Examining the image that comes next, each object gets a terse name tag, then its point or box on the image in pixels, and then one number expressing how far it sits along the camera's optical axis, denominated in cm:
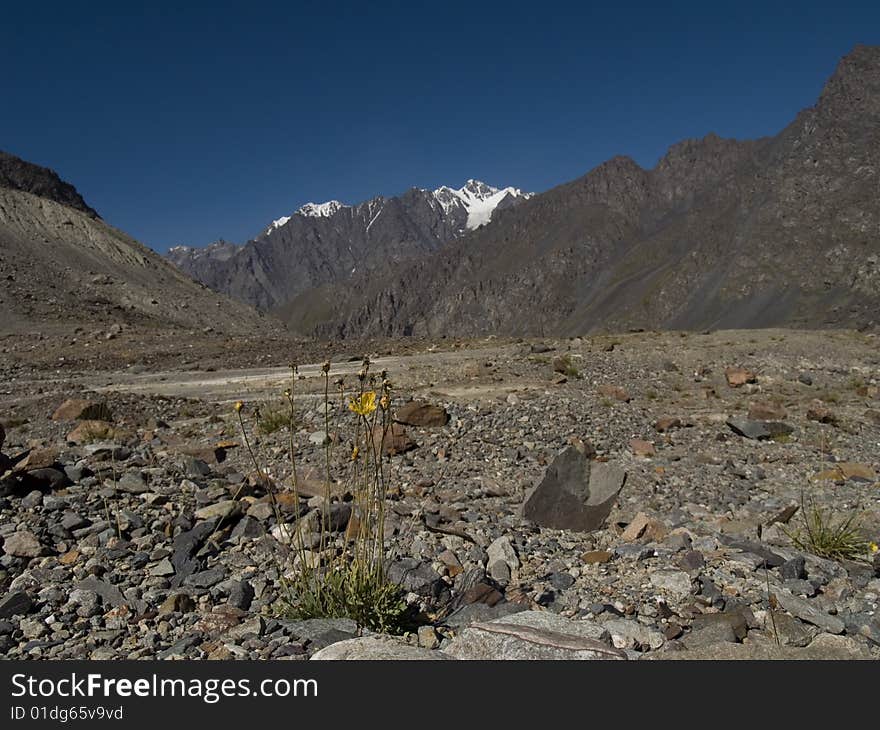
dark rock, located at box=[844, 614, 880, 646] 390
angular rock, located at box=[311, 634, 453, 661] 300
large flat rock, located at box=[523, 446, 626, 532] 629
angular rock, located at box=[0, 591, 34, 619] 402
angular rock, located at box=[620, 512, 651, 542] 582
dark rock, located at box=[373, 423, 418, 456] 834
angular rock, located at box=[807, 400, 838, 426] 1107
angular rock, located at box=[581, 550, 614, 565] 523
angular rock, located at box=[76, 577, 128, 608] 425
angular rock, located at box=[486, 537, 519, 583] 500
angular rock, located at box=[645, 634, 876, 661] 308
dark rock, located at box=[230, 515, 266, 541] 538
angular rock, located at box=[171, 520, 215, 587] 472
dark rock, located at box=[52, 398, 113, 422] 1040
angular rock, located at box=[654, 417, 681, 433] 1028
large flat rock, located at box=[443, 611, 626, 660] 308
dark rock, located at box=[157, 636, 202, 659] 357
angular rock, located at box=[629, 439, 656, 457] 888
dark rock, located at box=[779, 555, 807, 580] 473
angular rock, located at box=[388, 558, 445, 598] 450
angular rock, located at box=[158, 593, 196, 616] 412
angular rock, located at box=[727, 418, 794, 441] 995
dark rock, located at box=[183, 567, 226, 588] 452
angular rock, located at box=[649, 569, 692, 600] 448
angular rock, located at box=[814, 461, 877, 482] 786
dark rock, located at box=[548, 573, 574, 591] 474
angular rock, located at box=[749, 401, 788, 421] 1113
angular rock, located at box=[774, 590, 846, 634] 390
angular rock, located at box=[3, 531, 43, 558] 484
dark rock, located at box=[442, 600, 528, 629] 410
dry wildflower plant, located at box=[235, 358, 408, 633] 384
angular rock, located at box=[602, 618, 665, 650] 373
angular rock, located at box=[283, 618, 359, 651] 354
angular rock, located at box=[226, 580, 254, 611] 423
